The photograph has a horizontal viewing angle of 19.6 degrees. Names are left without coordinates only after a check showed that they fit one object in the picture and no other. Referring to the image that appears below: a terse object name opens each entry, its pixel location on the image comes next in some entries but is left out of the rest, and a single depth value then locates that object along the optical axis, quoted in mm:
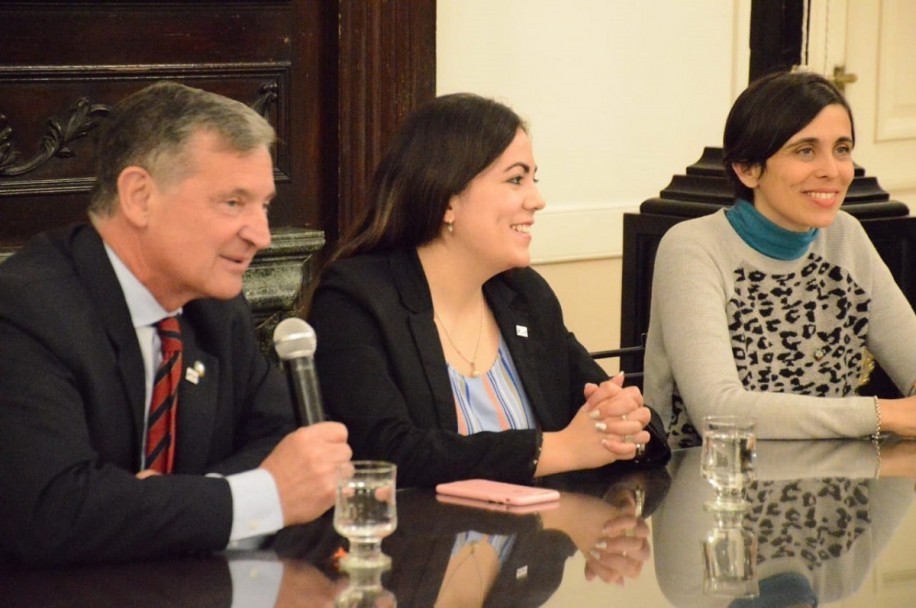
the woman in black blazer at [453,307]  4400
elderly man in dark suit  3187
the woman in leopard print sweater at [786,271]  5257
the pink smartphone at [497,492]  3772
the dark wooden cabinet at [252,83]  6118
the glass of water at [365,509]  3160
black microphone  3269
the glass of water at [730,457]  3803
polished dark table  3010
